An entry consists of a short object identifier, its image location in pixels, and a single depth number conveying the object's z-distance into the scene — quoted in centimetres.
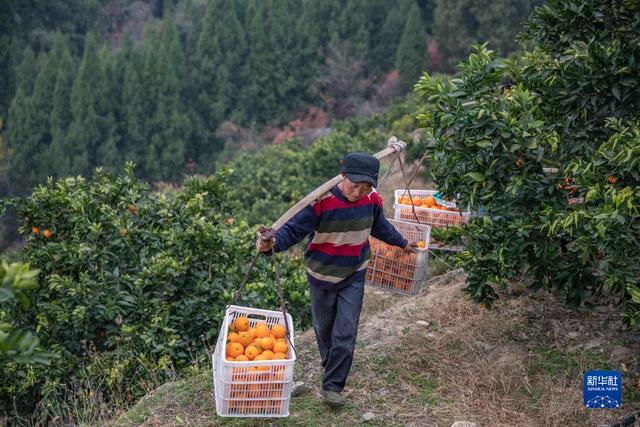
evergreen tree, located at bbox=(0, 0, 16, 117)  3206
